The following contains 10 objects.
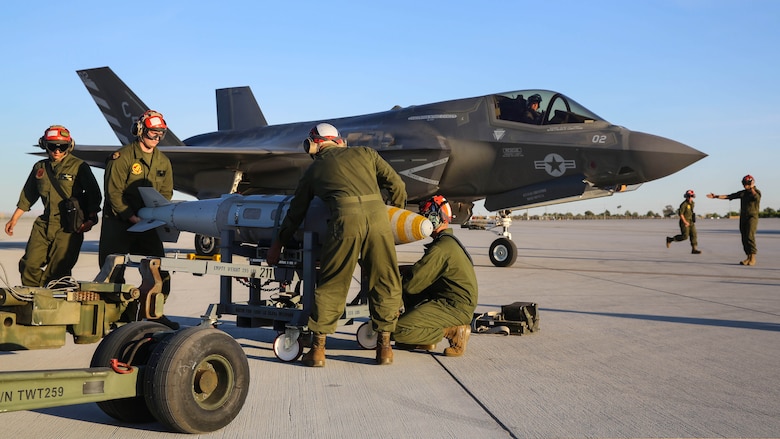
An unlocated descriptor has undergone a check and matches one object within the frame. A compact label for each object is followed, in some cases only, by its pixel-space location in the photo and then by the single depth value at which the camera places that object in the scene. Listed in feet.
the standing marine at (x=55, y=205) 21.86
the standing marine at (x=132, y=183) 21.58
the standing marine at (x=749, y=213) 52.44
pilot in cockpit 43.78
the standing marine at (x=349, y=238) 17.63
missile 19.84
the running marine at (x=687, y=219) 65.41
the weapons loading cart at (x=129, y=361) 10.78
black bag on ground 22.30
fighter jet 41.65
